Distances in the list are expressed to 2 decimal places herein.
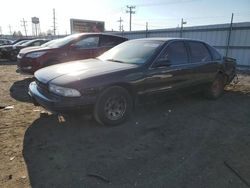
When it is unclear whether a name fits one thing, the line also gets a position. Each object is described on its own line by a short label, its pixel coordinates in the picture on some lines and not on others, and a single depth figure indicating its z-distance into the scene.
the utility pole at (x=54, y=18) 51.95
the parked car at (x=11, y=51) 12.45
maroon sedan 6.08
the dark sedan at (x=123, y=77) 3.02
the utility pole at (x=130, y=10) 45.04
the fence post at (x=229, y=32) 9.83
